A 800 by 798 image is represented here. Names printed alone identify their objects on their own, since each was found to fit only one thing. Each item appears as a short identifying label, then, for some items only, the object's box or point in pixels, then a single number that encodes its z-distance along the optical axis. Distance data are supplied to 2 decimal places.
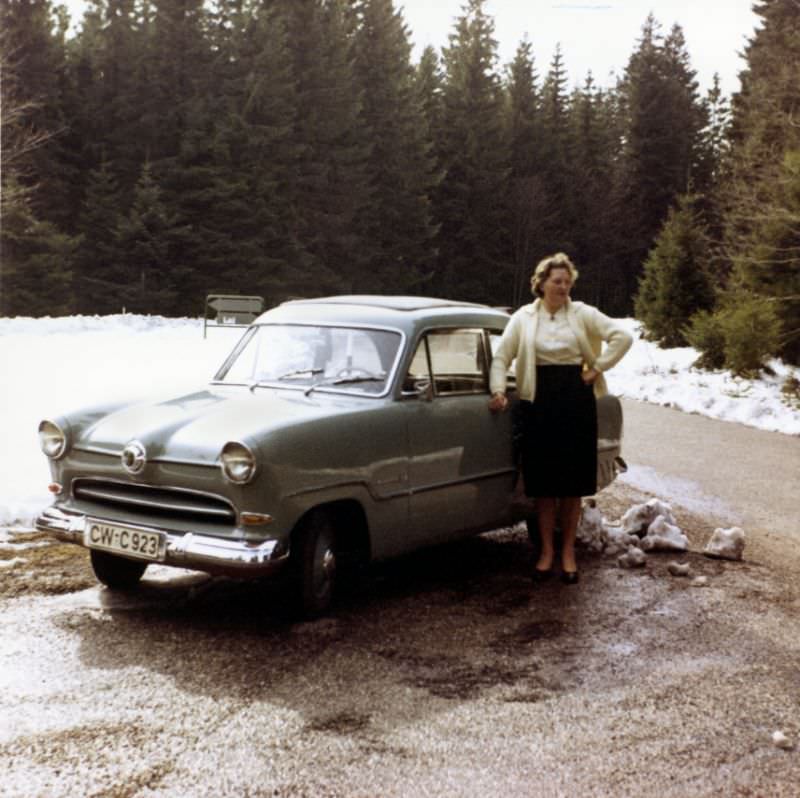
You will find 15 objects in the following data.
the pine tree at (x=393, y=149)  54.62
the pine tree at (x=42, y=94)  40.84
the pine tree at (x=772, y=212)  20.55
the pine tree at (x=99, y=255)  41.66
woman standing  6.50
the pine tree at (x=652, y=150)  69.94
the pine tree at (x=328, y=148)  49.81
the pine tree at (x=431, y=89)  62.34
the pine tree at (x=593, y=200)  69.69
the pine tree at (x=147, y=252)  41.03
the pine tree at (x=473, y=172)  62.00
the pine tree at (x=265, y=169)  44.84
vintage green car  5.20
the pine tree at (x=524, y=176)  65.06
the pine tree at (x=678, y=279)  30.64
